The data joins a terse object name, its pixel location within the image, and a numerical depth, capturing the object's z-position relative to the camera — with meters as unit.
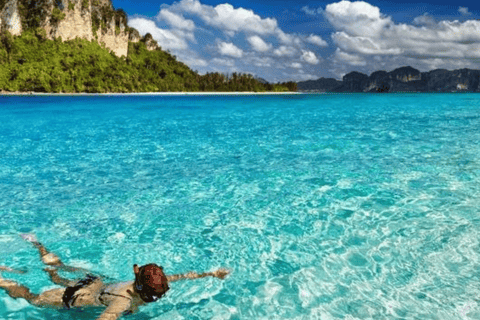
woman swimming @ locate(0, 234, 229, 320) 4.98
